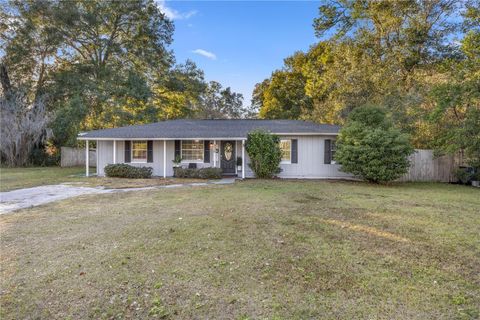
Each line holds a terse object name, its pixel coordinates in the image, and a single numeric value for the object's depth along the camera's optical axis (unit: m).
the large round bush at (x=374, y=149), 12.55
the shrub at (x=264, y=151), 14.24
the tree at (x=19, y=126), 21.25
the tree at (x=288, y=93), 30.44
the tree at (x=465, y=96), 12.26
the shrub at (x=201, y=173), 14.76
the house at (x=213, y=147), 15.09
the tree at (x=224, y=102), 45.62
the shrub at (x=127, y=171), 15.01
